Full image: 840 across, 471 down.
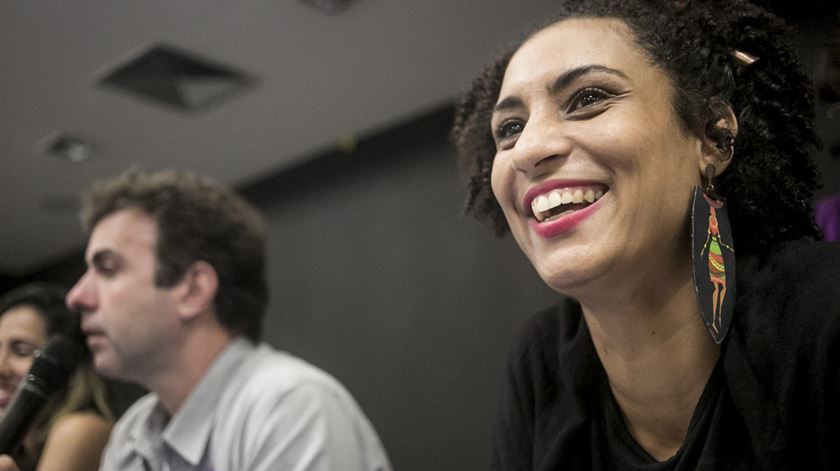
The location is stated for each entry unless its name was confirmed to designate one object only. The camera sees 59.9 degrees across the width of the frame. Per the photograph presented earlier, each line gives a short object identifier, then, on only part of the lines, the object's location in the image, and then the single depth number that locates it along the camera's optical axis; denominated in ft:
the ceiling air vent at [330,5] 6.72
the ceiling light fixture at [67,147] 9.39
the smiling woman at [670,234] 2.59
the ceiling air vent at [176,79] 7.65
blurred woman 5.71
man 4.89
